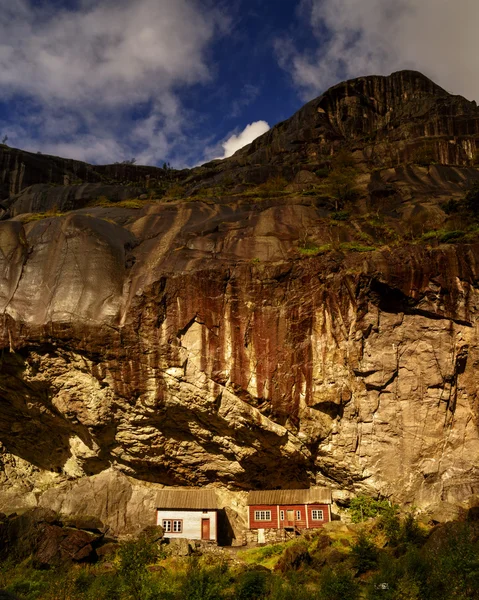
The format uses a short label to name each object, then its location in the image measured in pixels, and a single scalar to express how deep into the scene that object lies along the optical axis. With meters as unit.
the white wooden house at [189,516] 33.25
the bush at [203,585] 21.12
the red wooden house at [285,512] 32.47
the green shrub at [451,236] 35.47
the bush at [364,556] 24.56
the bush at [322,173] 60.06
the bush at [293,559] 26.14
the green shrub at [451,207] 42.44
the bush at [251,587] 22.16
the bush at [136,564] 21.84
